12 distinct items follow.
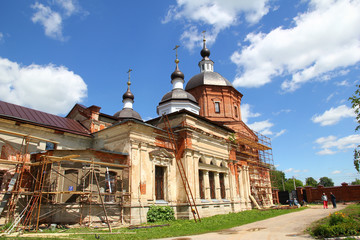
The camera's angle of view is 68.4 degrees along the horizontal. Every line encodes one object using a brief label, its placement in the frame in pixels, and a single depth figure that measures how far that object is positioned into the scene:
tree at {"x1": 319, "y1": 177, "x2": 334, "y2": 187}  97.30
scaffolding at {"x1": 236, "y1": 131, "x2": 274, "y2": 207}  28.31
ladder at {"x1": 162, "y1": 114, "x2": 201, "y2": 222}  17.34
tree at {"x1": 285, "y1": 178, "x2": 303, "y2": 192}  75.71
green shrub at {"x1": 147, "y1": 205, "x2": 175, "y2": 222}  15.61
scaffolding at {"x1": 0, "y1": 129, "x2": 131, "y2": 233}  13.52
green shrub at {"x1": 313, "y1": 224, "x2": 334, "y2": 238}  8.91
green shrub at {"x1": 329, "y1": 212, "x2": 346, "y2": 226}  9.78
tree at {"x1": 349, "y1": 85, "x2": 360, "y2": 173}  12.14
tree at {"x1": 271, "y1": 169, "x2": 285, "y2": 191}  79.56
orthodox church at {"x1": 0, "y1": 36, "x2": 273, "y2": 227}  14.17
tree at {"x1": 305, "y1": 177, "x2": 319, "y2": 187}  90.47
